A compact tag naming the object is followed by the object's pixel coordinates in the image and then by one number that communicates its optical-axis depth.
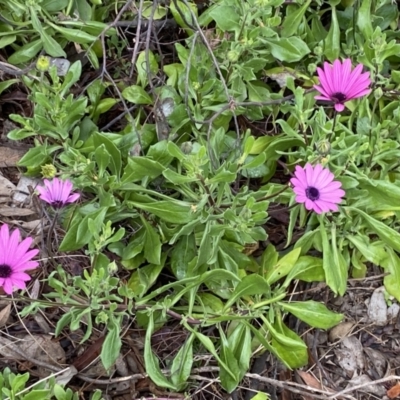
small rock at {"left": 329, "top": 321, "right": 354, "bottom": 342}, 2.14
